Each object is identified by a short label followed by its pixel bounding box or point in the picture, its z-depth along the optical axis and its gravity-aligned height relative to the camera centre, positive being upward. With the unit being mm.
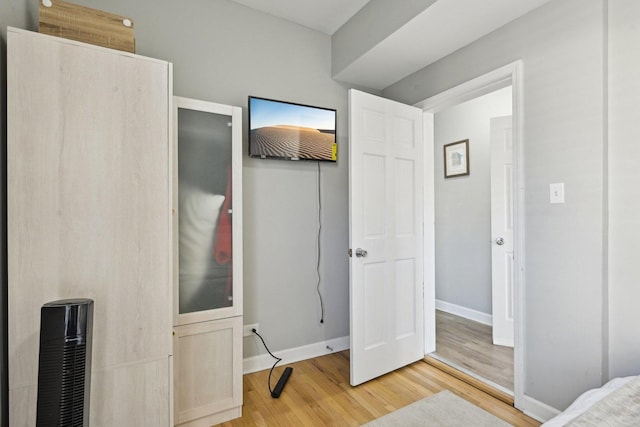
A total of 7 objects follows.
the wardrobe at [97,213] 1204 +2
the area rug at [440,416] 1771 -1250
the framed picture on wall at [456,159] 3566 +620
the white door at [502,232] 2859 -220
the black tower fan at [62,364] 1036 -525
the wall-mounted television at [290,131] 2293 +649
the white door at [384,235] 2188 -189
